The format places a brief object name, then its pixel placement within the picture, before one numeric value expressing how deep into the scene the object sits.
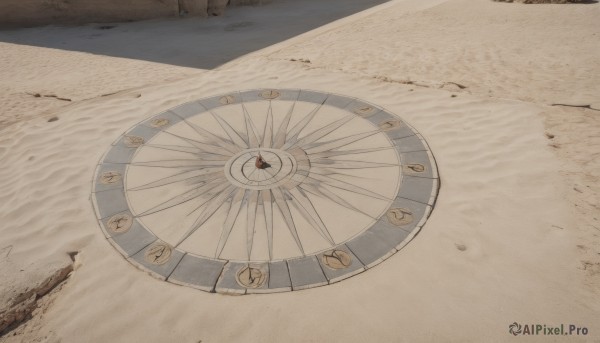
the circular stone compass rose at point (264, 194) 4.06
